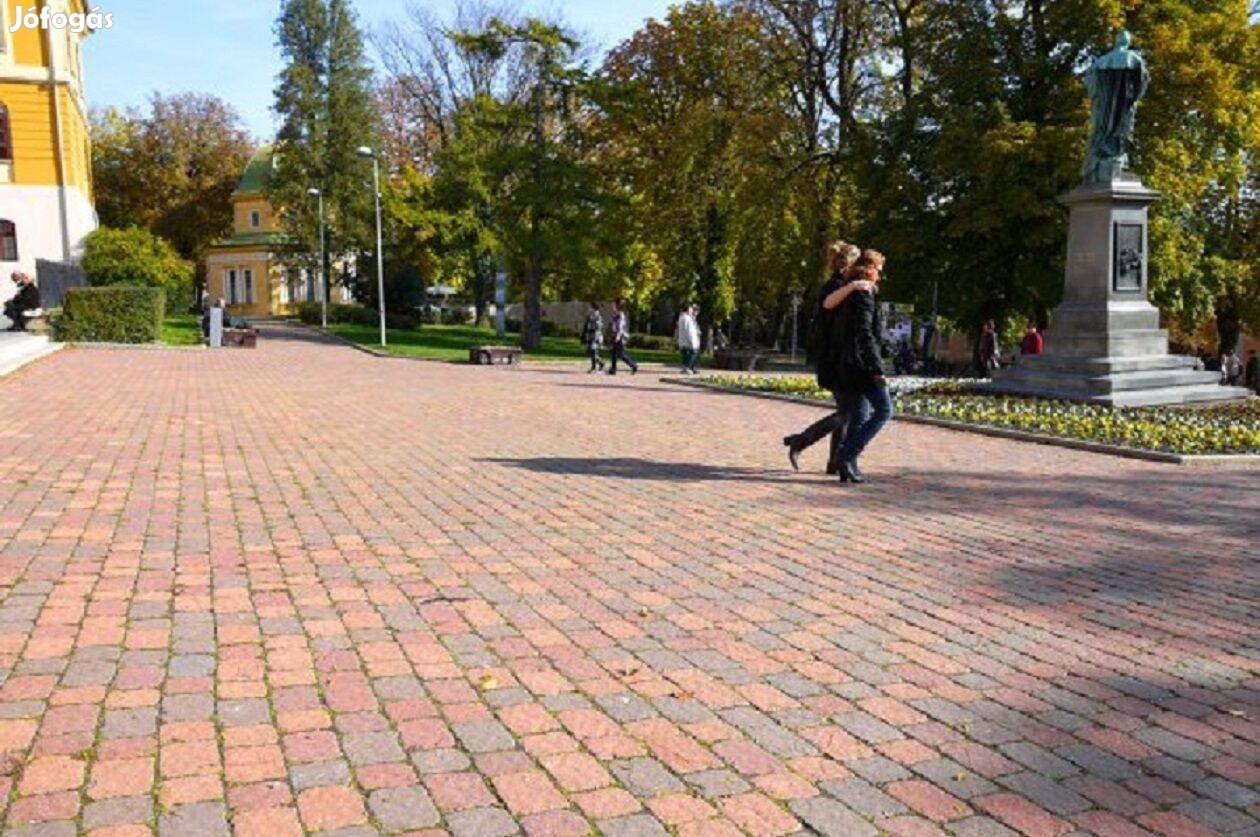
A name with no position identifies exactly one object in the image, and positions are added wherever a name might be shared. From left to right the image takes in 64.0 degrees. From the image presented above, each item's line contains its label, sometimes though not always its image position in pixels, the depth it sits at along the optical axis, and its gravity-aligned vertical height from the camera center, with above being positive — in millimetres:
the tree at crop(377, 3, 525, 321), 38812 +6967
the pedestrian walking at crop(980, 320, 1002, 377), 26078 -630
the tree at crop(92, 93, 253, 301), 64000 +10816
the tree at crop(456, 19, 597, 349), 34000 +5961
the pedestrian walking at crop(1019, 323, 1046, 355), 23062 -407
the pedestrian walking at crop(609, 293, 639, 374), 24312 -61
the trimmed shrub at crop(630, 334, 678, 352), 47469 -606
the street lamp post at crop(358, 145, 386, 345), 32278 +2126
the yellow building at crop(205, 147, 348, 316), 68500 +5019
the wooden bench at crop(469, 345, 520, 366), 27938 -643
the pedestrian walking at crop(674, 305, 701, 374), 25078 -185
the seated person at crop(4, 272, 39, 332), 25156 +924
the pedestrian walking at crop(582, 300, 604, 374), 25219 -79
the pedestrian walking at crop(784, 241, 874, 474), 8127 -58
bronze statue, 16953 +3702
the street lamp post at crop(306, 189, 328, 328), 48112 +3870
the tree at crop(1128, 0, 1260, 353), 24891 +5191
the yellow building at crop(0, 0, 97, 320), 35281 +6529
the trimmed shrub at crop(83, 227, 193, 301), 32062 +2487
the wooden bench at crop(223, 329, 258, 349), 30472 -112
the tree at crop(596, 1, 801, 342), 34156 +6636
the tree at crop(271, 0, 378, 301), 52812 +10662
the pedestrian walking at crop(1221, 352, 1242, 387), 34547 -1576
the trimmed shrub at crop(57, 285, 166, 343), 25094 +534
